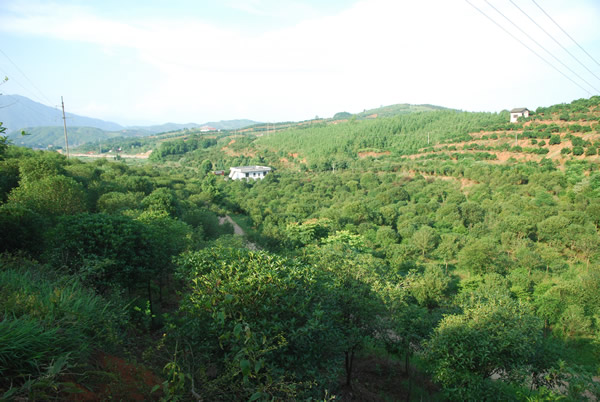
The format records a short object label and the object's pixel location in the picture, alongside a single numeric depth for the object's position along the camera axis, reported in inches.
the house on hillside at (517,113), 2258.7
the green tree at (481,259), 706.8
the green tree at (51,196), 530.3
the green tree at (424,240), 872.3
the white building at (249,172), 2338.8
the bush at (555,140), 1604.3
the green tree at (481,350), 284.7
